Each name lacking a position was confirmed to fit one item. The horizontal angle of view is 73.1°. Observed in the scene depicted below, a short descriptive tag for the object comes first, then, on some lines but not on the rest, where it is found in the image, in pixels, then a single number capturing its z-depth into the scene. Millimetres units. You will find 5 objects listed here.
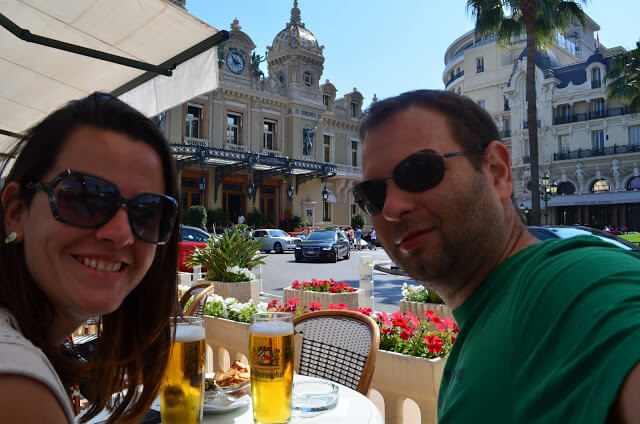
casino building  27938
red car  12180
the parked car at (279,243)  22891
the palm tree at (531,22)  14859
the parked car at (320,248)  17984
